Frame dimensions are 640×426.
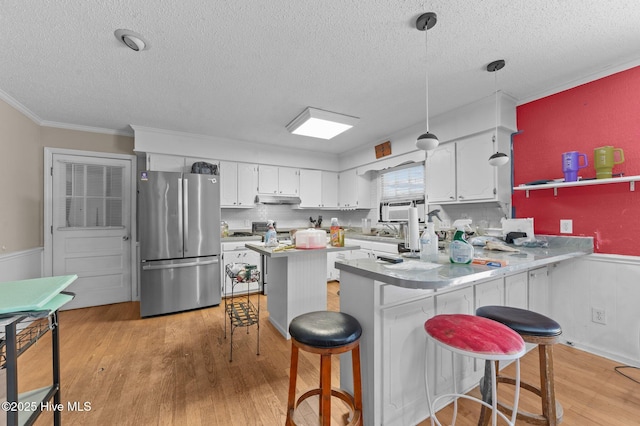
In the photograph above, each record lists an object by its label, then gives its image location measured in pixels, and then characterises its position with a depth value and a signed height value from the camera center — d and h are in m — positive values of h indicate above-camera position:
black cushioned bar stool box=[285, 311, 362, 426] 1.24 -0.61
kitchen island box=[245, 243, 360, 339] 2.54 -0.68
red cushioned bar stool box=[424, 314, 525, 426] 1.04 -0.52
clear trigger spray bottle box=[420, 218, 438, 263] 1.64 -0.20
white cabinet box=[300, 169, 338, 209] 5.06 +0.53
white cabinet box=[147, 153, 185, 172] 3.79 +0.80
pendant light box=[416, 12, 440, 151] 1.67 +1.24
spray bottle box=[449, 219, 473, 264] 1.55 -0.21
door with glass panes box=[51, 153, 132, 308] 3.59 -0.12
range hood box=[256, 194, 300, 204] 4.63 +0.31
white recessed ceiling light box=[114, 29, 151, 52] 1.80 +1.25
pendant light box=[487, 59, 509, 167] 2.21 +0.51
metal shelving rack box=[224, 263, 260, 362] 2.38 -0.56
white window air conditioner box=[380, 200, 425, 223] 4.11 +0.07
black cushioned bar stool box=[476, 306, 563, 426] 1.31 -0.63
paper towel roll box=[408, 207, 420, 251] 1.76 -0.11
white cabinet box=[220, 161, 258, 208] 4.32 +0.55
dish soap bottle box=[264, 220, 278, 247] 2.51 -0.21
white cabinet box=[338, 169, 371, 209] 4.98 +0.47
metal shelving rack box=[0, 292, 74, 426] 0.95 -0.61
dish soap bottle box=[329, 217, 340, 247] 2.46 -0.16
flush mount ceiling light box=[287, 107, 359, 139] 3.10 +1.14
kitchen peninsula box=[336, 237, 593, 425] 1.36 -0.60
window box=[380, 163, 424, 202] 4.12 +0.53
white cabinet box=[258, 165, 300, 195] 4.66 +0.65
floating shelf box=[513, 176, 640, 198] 2.08 +0.26
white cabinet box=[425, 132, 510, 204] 2.87 +0.48
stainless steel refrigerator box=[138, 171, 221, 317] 3.28 -0.31
